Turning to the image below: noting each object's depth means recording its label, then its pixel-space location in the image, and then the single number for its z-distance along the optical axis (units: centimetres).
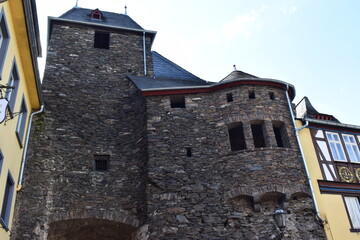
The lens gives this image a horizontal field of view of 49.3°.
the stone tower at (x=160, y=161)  1107
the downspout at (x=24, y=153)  1123
